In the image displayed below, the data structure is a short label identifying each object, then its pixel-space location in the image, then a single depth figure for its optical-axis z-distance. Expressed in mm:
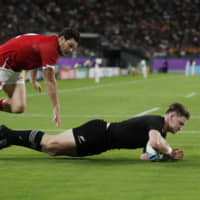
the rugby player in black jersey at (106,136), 13906
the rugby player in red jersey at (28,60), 15070
